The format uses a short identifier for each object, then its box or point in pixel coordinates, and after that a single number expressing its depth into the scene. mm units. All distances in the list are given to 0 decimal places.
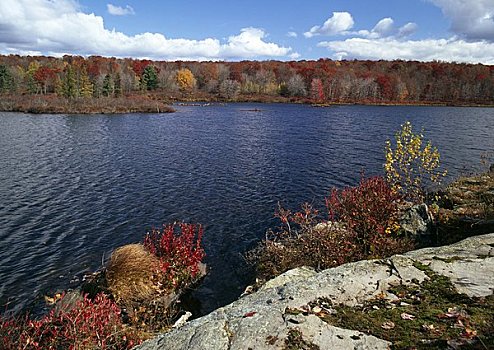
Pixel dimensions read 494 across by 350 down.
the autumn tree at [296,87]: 154375
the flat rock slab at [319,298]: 5883
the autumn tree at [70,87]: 95000
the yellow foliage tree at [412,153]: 16109
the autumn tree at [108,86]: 105250
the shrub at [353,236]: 12531
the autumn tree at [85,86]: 98438
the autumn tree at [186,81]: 168125
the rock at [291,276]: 11062
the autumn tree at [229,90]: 149625
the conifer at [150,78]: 151750
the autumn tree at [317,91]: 146125
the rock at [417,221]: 14297
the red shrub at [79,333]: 8297
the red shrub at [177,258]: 13984
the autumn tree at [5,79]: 109375
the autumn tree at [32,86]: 113625
